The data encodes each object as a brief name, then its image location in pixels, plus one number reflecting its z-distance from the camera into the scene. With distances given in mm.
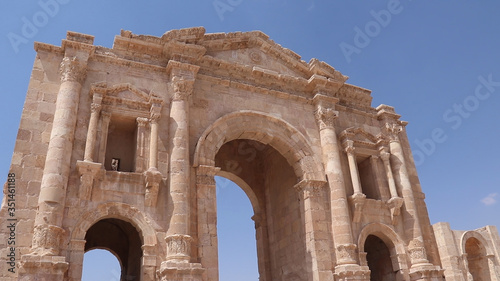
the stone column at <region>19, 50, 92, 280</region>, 9980
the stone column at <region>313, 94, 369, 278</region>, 14023
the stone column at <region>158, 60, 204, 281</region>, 11195
